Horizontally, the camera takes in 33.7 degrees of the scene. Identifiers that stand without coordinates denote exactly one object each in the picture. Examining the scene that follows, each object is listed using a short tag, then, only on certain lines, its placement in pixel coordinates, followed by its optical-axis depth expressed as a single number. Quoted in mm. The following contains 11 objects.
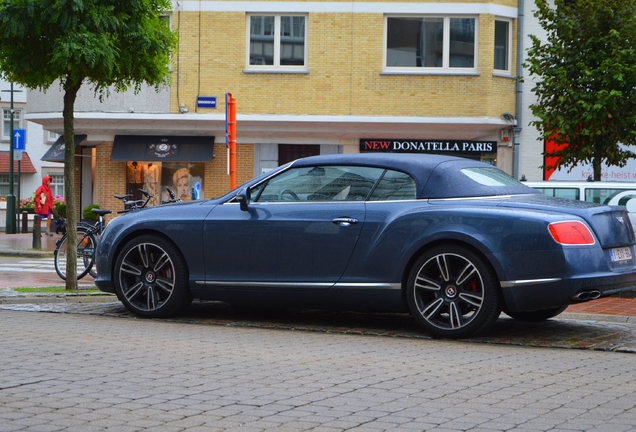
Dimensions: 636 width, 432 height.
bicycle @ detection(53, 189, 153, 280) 14488
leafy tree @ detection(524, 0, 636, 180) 19094
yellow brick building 26375
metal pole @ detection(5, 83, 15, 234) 33188
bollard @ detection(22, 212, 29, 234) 34891
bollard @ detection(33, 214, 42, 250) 22984
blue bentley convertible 7703
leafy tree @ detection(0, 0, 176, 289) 11266
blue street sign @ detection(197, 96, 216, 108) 26859
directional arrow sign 37750
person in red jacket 32719
